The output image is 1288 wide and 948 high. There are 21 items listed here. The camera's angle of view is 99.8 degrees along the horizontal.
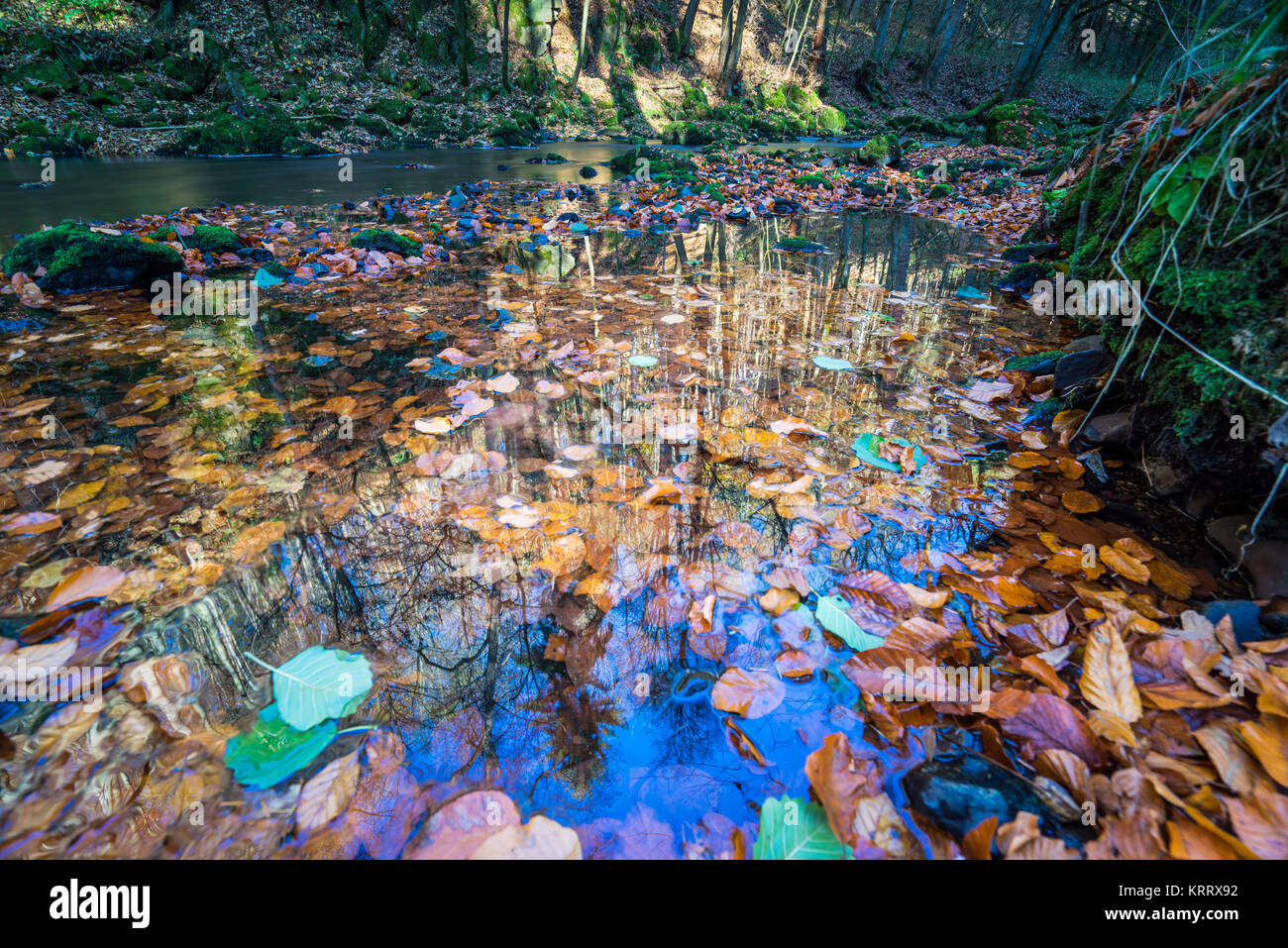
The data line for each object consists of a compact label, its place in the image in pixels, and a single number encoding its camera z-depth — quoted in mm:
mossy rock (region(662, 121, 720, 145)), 18672
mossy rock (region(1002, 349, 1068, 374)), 2590
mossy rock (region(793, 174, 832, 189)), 8906
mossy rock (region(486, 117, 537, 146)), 17047
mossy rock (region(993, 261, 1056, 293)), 4129
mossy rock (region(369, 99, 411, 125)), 16984
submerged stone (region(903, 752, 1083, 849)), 964
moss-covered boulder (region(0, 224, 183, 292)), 3734
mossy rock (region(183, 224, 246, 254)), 4402
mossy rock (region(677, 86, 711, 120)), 24859
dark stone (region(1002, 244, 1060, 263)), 4532
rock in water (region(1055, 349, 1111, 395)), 2229
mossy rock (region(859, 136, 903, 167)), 11719
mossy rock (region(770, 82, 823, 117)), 28141
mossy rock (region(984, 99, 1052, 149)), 13469
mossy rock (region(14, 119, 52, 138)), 12195
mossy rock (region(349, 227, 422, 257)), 4543
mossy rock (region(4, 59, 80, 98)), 14312
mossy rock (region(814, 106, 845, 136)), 25420
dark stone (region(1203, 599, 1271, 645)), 1231
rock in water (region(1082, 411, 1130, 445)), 1967
